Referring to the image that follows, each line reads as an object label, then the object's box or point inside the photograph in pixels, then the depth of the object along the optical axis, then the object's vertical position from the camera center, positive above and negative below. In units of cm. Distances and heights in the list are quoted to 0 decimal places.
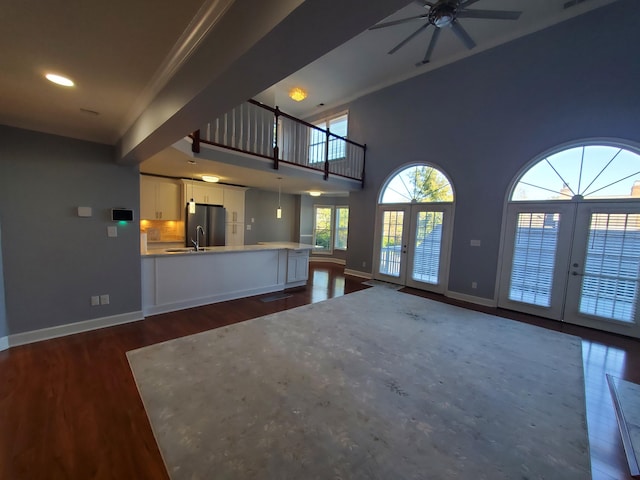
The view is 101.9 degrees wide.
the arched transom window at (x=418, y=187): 559 +92
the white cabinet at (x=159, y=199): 548 +35
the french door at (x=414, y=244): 555 -42
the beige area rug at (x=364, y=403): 163 -148
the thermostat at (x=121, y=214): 333 -2
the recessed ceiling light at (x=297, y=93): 656 +325
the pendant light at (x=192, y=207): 422 +15
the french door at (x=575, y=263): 374 -47
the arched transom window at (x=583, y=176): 375 +92
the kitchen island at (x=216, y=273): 386 -98
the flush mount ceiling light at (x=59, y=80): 171 +88
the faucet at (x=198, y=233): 587 -39
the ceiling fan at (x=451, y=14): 318 +273
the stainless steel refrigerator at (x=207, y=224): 600 -18
